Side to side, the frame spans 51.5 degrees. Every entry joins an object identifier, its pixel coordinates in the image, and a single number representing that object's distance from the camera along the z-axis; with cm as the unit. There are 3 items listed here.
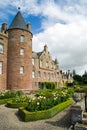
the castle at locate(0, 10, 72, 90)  1417
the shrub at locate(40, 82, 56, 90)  2004
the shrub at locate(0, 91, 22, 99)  953
